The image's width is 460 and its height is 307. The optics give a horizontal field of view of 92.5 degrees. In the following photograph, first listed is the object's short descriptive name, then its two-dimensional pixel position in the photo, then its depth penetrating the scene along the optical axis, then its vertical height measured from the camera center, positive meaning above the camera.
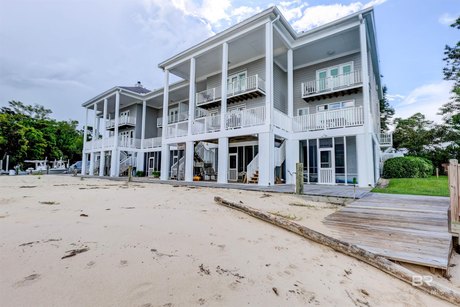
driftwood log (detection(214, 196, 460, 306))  2.34 -1.15
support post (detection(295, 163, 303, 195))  7.62 -0.28
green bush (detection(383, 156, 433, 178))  15.07 +0.28
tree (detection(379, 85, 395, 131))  27.86 +7.54
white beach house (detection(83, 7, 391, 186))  11.17 +4.42
